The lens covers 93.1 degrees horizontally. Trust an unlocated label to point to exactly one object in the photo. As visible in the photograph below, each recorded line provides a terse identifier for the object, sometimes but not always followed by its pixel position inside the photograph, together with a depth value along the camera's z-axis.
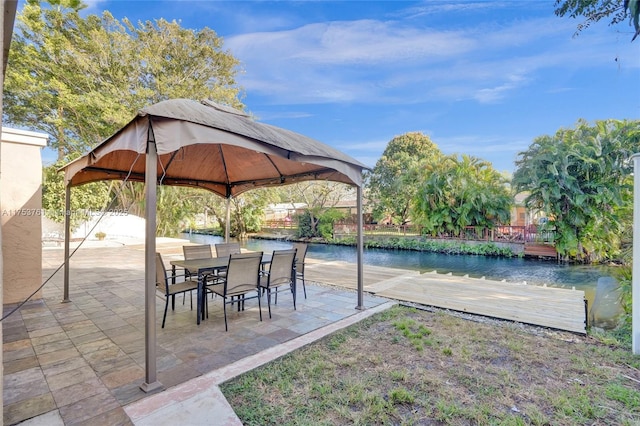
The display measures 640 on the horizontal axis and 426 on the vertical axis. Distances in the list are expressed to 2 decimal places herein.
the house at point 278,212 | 31.64
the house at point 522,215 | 13.66
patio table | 3.64
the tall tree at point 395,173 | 21.92
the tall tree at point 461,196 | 15.13
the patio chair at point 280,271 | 3.93
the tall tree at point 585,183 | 11.28
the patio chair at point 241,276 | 3.44
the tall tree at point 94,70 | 11.66
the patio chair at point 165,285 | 3.53
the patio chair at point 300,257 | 4.91
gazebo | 2.29
